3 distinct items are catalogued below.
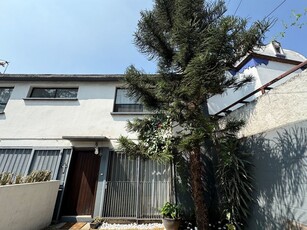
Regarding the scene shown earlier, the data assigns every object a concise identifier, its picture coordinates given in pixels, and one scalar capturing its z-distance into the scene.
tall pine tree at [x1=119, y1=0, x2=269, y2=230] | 4.08
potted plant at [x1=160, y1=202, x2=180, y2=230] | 5.04
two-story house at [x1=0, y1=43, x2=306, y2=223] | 6.35
